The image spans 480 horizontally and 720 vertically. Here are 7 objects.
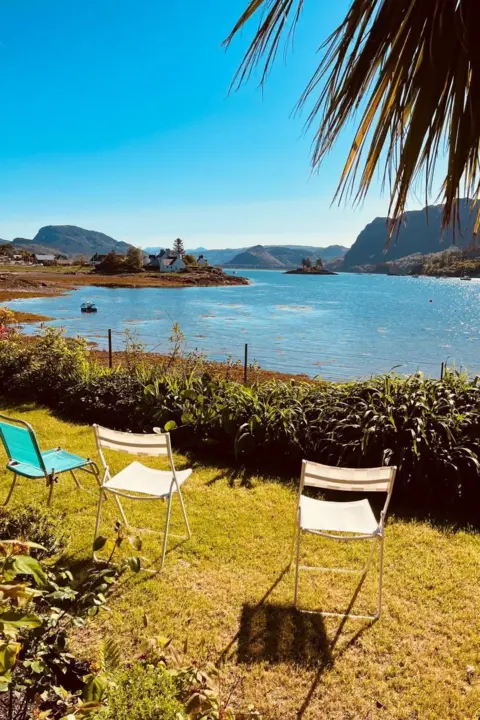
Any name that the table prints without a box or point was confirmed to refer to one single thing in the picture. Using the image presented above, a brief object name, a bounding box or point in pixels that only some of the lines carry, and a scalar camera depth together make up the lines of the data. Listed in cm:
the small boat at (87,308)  3799
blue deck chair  381
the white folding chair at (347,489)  296
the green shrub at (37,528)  287
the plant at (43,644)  101
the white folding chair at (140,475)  341
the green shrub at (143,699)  139
